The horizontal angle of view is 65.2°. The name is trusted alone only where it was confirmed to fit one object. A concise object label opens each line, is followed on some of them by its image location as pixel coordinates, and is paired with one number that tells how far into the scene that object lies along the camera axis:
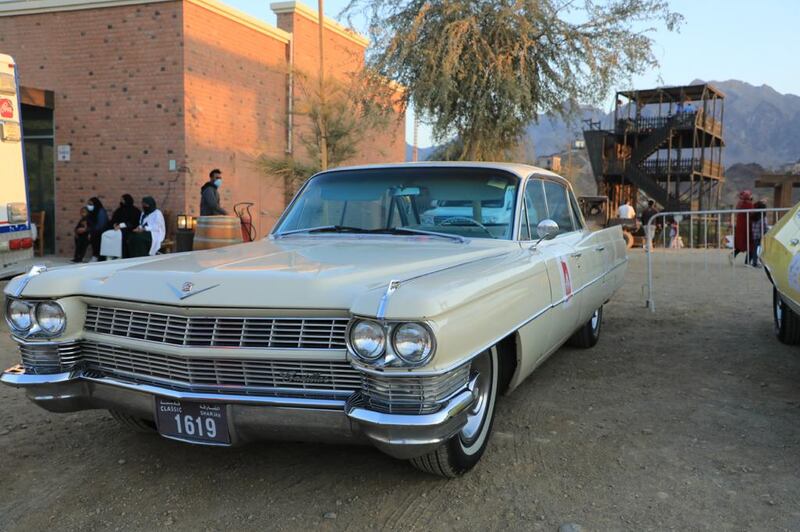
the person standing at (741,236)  11.73
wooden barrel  8.11
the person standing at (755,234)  11.45
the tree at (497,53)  11.36
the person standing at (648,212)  20.28
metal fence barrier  9.10
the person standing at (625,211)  20.23
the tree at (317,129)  15.79
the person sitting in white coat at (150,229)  10.08
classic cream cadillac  2.33
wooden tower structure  33.28
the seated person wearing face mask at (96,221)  13.10
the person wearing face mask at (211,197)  10.40
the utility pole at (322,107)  16.05
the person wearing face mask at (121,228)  10.21
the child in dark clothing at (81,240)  13.20
